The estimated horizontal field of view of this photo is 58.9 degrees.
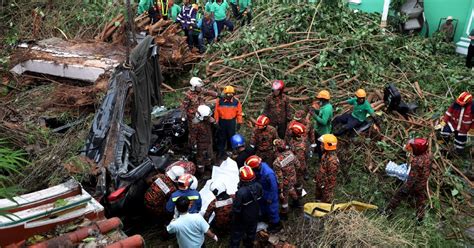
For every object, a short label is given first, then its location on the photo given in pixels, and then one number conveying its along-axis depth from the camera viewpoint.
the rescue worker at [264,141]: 6.87
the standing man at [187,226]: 4.98
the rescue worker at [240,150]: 6.74
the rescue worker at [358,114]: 7.61
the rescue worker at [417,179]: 6.01
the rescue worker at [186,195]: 5.38
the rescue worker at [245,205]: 5.42
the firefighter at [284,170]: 6.11
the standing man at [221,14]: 12.05
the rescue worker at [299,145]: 6.53
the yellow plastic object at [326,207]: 5.65
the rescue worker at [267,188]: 5.75
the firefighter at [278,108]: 7.70
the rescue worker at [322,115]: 7.34
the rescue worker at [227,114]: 7.63
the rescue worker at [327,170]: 6.12
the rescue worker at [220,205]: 5.88
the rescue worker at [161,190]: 5.72
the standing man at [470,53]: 10.71
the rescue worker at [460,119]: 7.52
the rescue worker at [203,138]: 7.25
